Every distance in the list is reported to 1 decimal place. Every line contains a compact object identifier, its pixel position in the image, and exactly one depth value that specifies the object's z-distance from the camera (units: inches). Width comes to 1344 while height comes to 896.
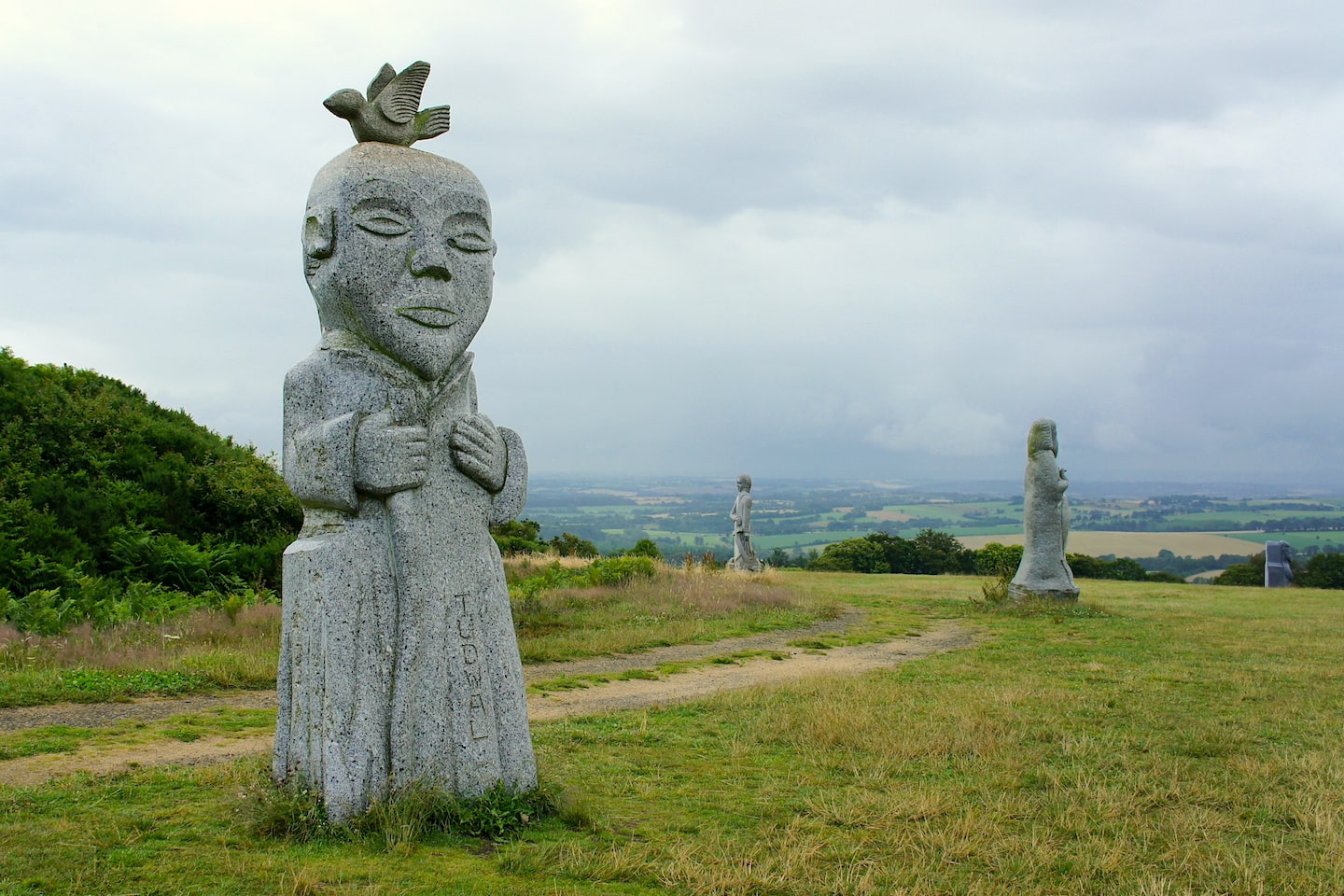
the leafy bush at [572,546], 1098.1
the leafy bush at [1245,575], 1224.2
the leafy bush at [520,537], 1066.7
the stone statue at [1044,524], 783.1
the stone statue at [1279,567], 1154.0
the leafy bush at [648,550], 1056.8
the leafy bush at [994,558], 1290.6
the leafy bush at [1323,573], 1139.9
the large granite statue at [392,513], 239.6
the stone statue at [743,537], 1084.5
